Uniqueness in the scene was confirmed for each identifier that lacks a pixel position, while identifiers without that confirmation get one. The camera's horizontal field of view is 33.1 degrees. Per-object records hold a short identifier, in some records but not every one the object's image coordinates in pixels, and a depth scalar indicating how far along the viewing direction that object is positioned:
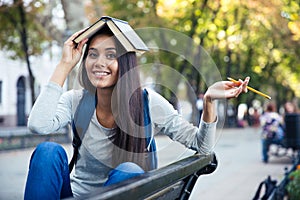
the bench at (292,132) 11.06
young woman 2.36
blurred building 24.10
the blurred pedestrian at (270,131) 11.82
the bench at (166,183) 1.38
